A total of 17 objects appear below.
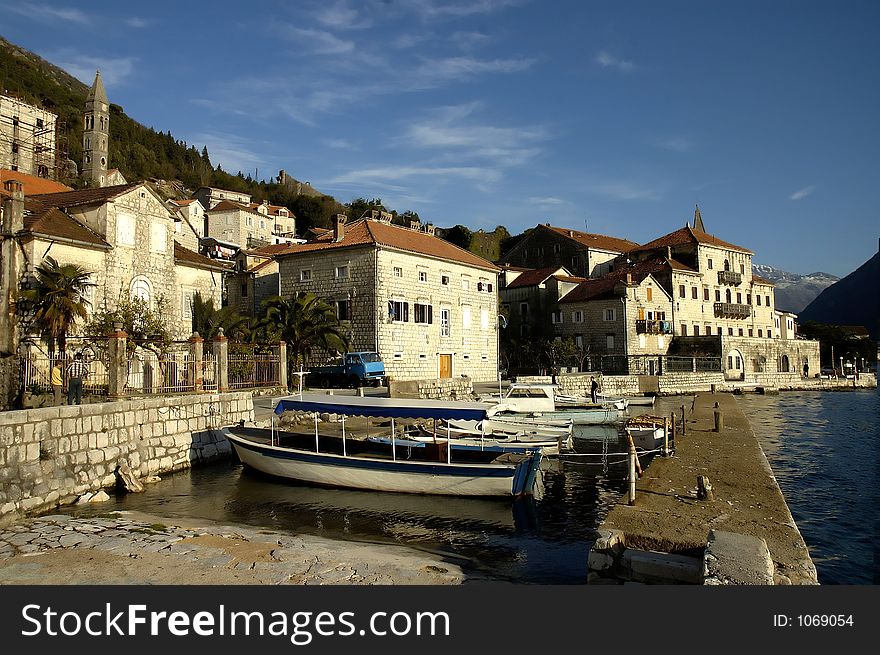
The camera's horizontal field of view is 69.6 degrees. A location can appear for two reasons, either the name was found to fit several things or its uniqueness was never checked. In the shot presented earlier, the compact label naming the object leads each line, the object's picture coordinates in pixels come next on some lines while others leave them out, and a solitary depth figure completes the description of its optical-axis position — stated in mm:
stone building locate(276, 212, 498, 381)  38312
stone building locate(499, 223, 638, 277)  66500
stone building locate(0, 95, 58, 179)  61844
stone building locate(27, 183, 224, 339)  26000
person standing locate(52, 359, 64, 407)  19248
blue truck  34500
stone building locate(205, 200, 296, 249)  84438
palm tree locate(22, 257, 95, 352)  23484
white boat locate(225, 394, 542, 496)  15484
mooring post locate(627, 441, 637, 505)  10210
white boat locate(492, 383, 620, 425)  27562
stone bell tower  78625
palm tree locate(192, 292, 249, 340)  32625
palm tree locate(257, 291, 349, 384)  35500
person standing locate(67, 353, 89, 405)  16656
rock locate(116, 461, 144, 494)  15797
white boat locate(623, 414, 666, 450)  22453
